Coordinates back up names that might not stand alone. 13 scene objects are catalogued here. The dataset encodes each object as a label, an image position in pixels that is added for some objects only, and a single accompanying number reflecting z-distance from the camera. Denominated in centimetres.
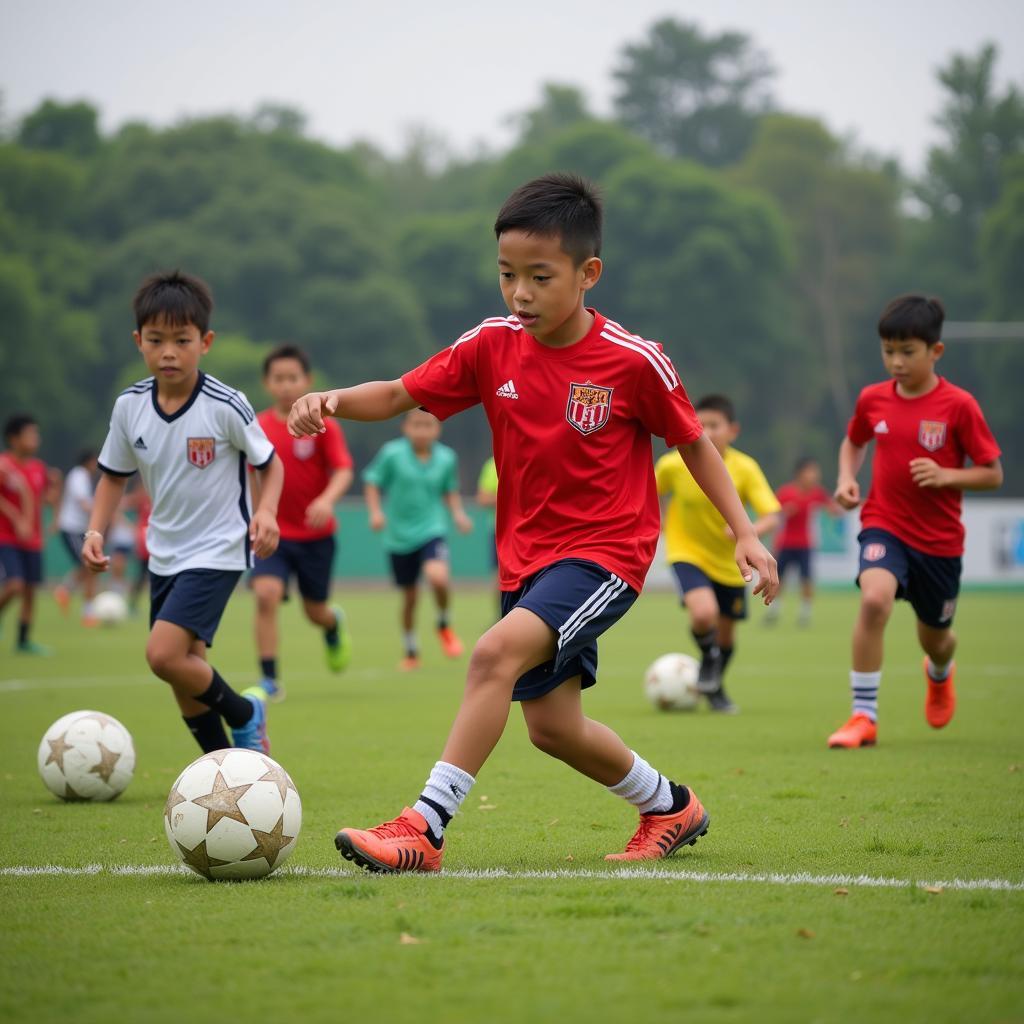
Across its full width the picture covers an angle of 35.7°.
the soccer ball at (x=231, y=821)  509
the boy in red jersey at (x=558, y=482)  509
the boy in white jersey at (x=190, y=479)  696
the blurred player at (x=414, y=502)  1501
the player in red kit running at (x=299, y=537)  1131
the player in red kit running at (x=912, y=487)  862
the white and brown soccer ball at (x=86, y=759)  718
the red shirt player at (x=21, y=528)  1709
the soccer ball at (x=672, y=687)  1137
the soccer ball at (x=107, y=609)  2295
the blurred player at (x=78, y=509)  2288
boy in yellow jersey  1112
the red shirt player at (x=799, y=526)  2503
